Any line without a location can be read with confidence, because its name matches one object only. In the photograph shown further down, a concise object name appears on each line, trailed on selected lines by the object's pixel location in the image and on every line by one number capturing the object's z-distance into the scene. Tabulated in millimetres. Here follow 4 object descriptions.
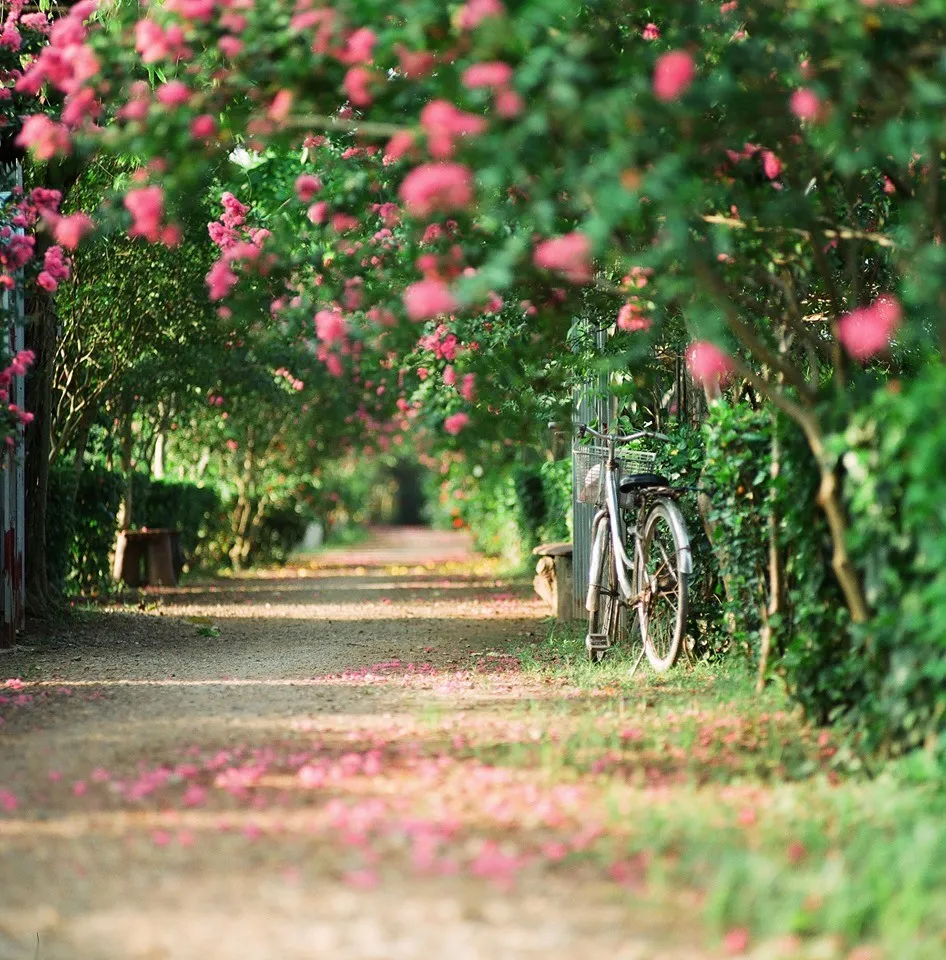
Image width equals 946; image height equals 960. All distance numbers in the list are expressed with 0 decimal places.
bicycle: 15508
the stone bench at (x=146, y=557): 33469
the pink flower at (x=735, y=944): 6410
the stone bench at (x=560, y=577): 23375
